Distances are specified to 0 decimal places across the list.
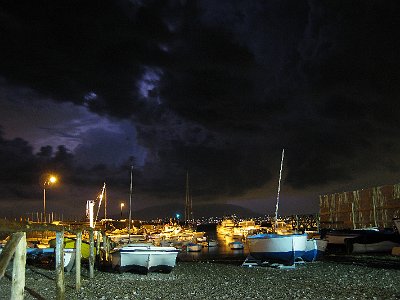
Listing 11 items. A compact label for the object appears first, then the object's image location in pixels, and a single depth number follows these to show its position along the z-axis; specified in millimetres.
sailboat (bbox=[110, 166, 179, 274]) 24156
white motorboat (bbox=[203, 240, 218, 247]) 68812
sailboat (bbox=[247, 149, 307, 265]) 27875
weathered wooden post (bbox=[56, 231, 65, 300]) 12641
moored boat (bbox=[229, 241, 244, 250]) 60594
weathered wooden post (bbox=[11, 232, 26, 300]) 6902
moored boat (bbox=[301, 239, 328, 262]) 30062
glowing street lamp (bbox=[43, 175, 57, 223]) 39897
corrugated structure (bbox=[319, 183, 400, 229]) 42562
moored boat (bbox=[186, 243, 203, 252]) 56656
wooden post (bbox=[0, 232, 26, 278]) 5656
